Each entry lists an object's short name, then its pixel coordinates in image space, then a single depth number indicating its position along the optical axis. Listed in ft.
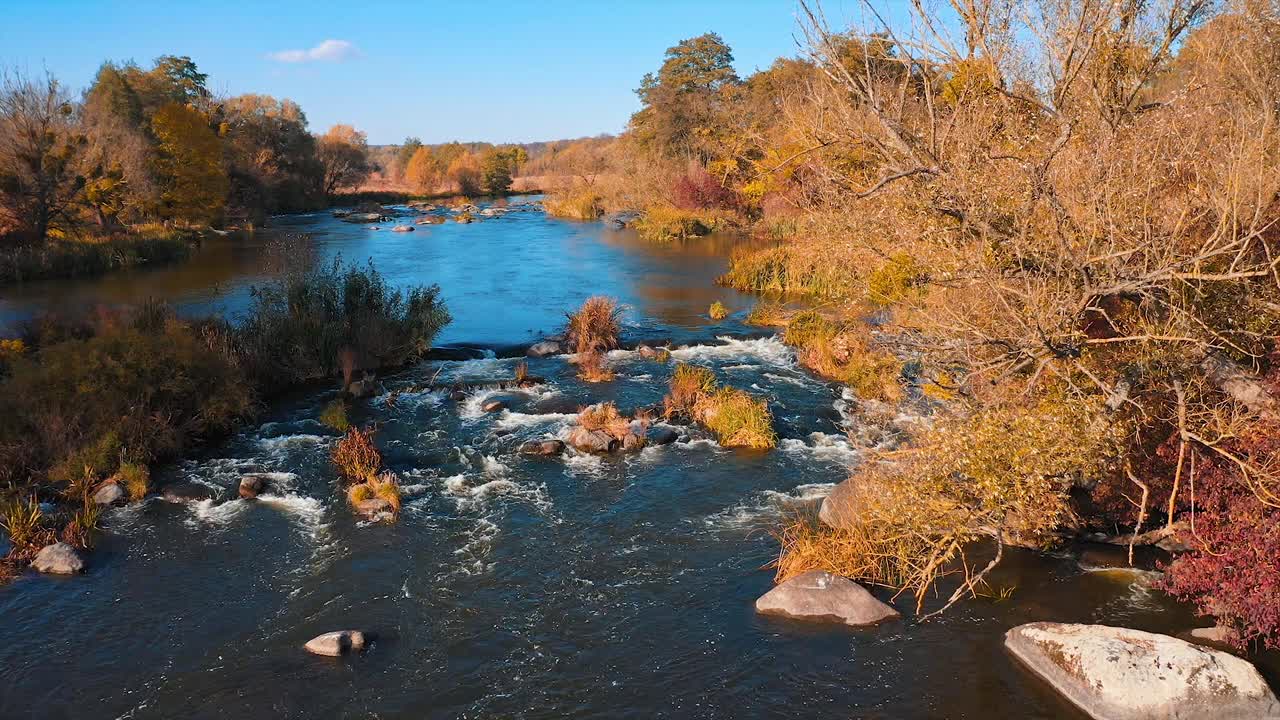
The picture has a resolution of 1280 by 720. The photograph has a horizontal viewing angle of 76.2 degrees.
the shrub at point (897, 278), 37.39
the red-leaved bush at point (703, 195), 186.09
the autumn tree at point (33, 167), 117.39
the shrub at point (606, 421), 56.18
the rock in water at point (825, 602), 35.14
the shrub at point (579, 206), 214.07
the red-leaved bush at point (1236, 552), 29.99
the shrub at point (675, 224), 171.12
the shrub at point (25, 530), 40.73
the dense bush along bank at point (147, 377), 47.50
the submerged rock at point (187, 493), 47.21
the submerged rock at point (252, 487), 47.70
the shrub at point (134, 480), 47.19
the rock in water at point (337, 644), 32.71
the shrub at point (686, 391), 60.39
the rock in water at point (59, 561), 39.37
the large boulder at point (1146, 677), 27.99
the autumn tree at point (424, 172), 302.66
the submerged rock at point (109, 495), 46.19
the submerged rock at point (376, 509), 44.96
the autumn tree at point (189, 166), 161.48
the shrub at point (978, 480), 32.07
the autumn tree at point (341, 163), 249.90
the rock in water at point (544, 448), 54.19
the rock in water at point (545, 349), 77.97
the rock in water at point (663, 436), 56.03
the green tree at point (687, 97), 207.41
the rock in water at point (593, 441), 54.60
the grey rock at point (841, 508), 40.57
